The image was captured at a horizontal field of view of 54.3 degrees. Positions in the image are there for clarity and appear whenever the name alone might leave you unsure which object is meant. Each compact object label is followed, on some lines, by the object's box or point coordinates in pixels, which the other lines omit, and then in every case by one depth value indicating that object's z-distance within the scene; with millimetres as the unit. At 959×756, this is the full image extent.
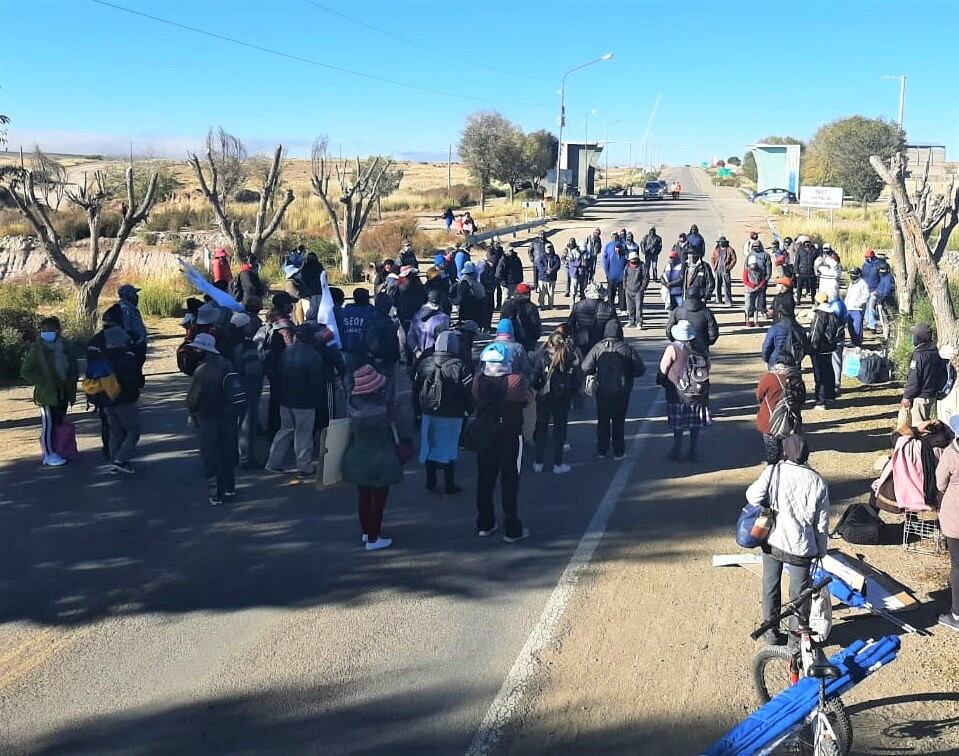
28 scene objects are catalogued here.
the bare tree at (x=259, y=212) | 23422
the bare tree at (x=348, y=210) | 26531
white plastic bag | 5410
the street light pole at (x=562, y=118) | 48875
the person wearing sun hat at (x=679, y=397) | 9578
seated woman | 7273
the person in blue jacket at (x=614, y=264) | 18703
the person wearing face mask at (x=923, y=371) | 9281
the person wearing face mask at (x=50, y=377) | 9391
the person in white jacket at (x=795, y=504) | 5461
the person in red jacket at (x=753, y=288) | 18047
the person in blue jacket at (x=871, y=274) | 16219
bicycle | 4438
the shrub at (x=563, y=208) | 52969
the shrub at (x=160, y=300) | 20375
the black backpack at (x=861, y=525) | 7625
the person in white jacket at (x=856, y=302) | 14984
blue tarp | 4305
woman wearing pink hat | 7156
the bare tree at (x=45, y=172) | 30916
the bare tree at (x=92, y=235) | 16688
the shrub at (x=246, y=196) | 58144
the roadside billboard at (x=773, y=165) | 76312
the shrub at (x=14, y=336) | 14203
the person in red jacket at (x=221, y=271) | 15562
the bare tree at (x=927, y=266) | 11781
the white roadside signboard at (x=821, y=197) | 44562
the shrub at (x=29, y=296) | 17294
